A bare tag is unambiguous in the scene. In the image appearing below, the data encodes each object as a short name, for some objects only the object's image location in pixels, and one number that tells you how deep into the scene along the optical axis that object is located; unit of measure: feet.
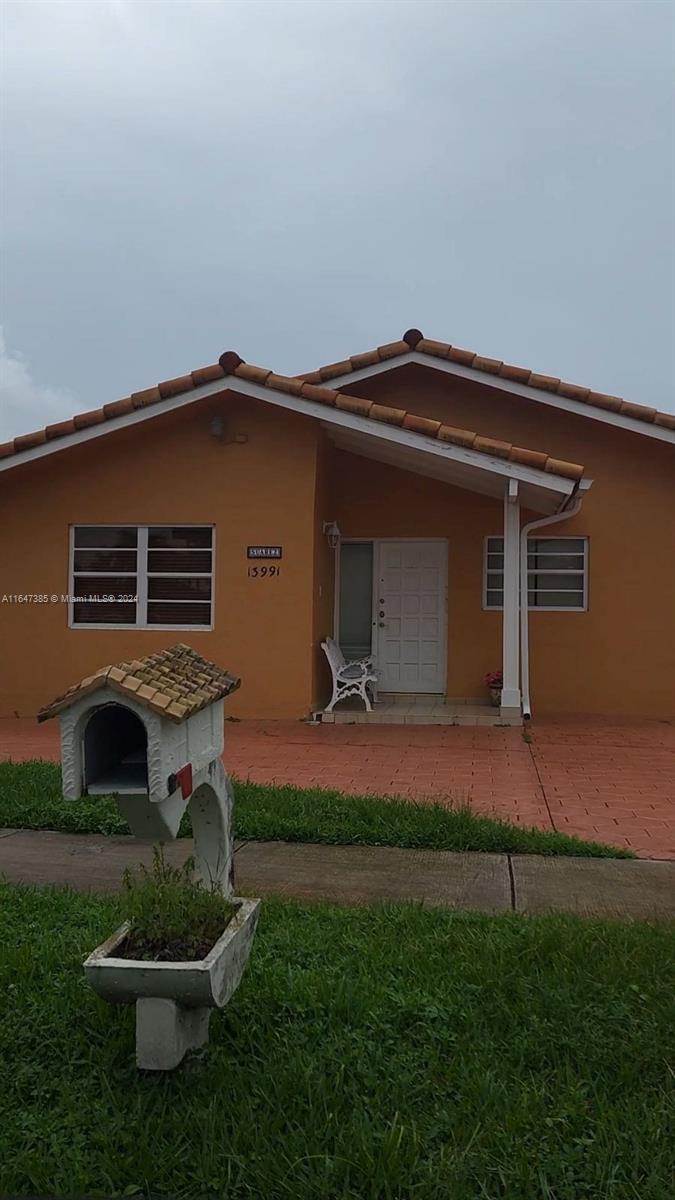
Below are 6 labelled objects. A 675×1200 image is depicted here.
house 36.06
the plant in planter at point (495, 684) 38.58
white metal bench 37.40
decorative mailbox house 8.79
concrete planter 8.93
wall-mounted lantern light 39.22
